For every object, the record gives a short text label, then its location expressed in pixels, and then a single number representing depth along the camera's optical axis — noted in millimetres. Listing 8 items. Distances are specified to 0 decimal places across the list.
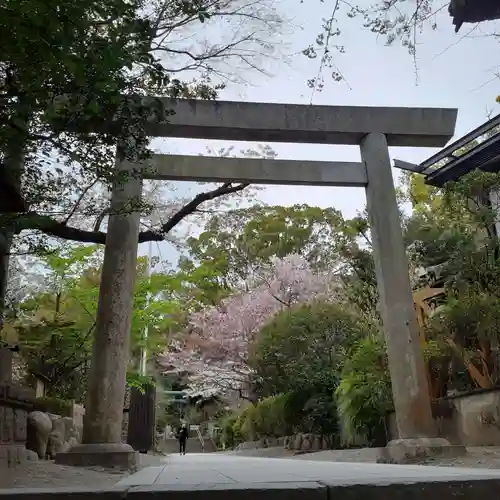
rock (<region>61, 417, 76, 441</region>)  9572
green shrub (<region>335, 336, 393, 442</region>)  10617
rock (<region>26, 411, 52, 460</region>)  7840
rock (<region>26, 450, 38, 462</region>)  6666
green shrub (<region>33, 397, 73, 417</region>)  9871
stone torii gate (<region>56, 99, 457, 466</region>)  6917
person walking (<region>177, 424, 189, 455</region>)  21088
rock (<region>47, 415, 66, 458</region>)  8459
